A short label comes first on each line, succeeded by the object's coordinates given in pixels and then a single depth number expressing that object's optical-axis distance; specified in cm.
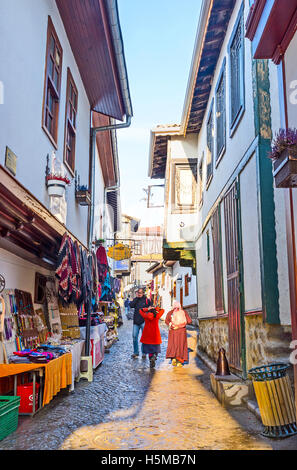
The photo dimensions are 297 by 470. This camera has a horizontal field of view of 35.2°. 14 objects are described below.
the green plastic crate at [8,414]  458
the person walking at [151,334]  1104
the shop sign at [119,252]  1952
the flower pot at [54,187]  691
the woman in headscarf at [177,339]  1112
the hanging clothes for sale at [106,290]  1317
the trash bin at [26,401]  565
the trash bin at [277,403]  466
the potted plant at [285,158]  413
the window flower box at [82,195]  919
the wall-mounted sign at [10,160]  499
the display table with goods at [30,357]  560
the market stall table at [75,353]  736
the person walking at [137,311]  1209
